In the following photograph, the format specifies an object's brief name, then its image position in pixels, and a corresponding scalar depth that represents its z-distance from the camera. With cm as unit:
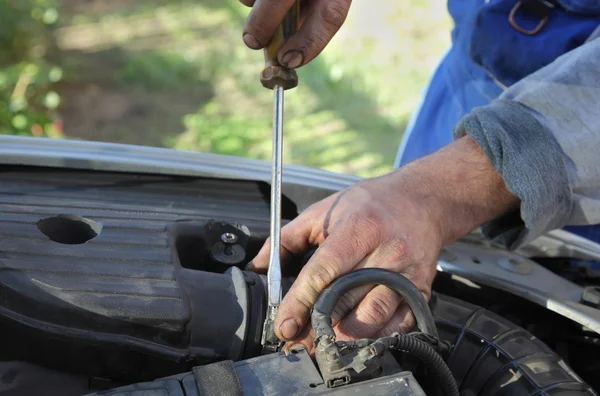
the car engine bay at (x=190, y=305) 81
